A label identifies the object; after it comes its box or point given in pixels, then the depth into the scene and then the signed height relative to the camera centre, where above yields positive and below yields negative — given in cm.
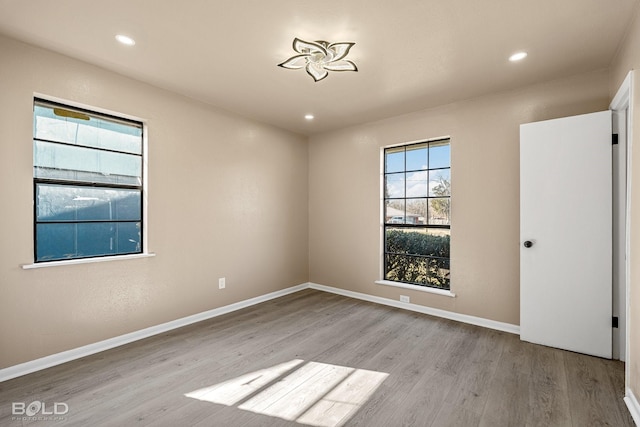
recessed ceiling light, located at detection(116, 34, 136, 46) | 232 +137
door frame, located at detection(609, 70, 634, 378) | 208 +9
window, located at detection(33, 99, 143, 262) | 256 +28
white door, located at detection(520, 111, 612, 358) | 262 -19
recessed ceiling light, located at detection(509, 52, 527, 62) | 255 +135
